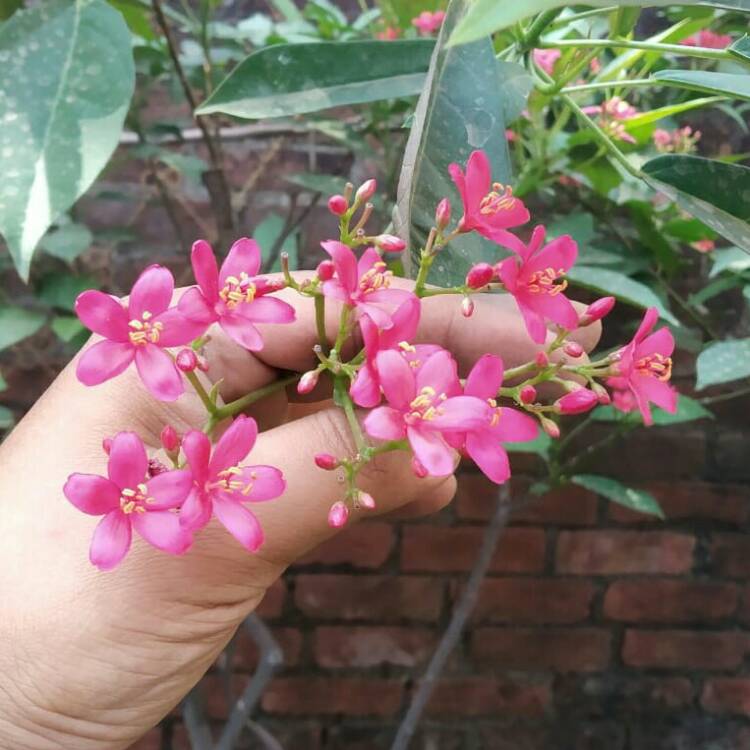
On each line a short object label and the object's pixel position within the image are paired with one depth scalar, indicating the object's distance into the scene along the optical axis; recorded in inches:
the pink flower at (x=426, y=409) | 12.0
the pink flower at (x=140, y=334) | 12.9
